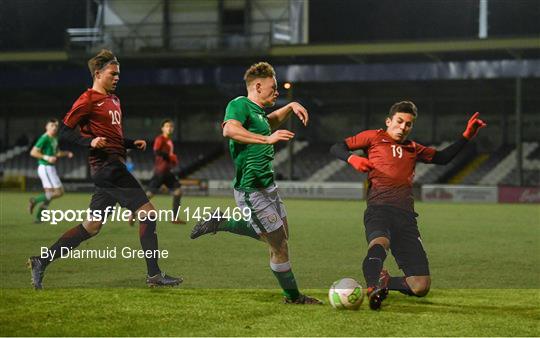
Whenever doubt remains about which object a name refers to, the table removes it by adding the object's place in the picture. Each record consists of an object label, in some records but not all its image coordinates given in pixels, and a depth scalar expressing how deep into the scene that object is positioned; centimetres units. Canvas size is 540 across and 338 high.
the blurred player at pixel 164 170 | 3030
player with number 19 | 1396
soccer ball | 1309
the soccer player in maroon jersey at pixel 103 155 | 1467
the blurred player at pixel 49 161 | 2942
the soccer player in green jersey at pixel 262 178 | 1323
